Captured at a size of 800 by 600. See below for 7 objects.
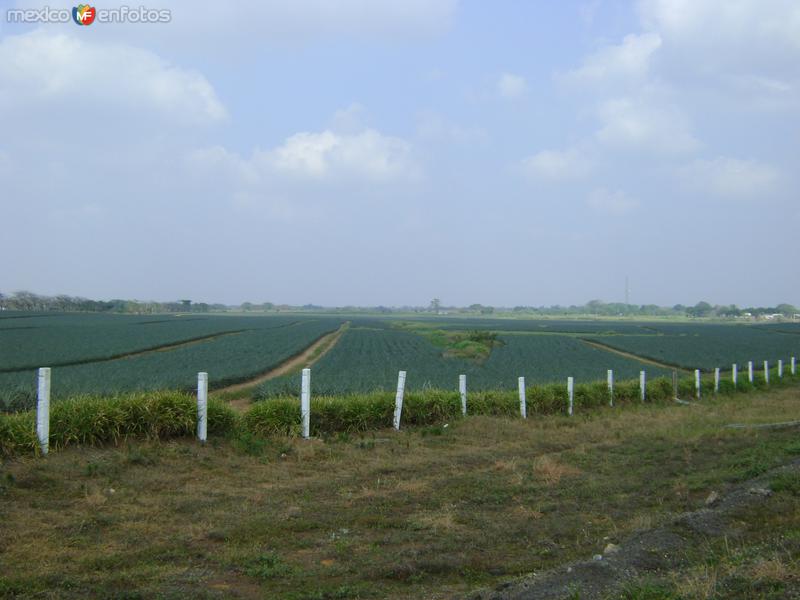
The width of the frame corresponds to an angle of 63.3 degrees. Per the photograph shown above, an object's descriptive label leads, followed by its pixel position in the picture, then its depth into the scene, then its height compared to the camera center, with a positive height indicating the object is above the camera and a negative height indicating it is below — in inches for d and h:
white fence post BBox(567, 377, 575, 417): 674.1 -80.8
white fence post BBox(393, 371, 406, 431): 507.5 -73.5
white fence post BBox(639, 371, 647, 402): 795.4 -90.1
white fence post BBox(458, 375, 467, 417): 563.1 -69.9
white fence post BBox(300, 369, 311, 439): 449.1 -65.0
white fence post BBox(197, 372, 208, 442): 402.0 -63.0
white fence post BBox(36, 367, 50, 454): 343.9 -55.5
